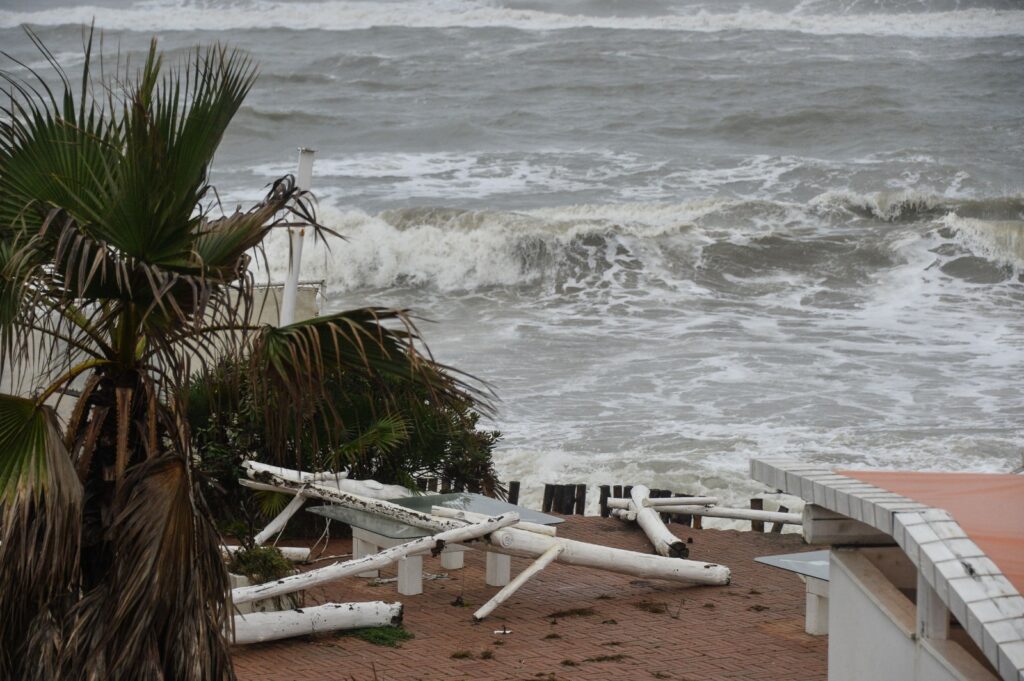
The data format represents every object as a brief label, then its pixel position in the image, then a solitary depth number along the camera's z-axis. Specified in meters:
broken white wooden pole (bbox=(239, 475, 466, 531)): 18.33
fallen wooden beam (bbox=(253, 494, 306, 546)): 19.57
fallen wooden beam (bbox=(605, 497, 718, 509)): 23.29
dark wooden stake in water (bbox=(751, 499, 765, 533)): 24.04
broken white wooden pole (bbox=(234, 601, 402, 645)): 15.68
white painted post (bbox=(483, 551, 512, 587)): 19.34
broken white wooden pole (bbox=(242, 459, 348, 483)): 19.76
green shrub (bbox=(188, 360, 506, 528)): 20.88
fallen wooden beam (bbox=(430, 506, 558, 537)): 18.69
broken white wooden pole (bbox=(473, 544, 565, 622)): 17.27
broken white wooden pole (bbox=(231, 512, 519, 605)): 16.87
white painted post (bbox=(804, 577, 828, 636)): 16.89
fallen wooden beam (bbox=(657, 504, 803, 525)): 22.40
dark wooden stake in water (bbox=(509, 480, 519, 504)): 24.83
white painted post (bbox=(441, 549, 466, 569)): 20.28
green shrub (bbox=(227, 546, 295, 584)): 16.72
